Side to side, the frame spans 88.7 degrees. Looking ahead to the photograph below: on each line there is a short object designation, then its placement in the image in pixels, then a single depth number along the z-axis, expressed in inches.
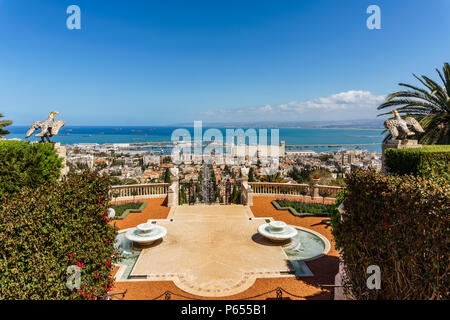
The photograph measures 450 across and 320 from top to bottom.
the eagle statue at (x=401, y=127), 284.8
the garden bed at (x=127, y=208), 448.1
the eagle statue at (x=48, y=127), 274.5
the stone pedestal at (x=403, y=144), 281.4
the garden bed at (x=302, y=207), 448.8
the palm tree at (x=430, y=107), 372.5
